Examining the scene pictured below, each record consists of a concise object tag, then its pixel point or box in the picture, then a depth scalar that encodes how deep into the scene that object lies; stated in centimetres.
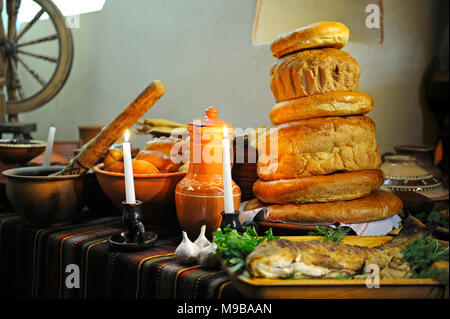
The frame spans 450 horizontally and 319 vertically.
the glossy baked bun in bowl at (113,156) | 119
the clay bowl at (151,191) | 107
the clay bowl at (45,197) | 107
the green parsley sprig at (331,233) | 85
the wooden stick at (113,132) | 107
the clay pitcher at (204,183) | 97
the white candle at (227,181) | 88
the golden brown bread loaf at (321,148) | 112
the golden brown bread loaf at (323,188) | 109
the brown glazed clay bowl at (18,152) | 147
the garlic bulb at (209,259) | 80
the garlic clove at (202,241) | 87
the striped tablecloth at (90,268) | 77
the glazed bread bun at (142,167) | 109
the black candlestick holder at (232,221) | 86
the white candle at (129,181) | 95
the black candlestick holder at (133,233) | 92
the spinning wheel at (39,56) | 304
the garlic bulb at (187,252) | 82
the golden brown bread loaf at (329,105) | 113
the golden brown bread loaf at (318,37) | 115
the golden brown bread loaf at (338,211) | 107
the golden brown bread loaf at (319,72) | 114
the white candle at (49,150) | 135
